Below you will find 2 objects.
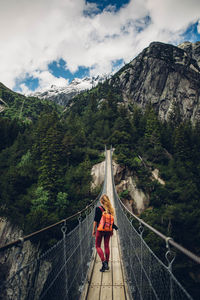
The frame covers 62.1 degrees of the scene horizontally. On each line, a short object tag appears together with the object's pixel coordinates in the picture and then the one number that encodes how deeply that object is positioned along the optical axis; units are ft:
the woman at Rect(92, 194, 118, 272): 10.74
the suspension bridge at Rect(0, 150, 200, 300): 4.72
